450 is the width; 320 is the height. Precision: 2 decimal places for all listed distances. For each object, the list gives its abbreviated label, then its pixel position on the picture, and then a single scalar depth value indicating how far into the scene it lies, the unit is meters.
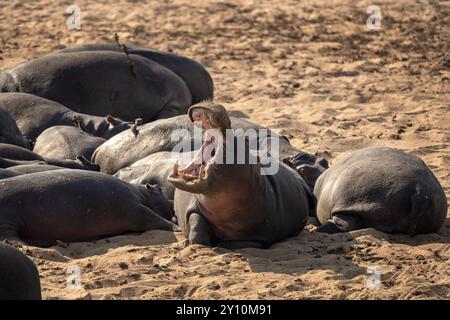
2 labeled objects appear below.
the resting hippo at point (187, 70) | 25.69
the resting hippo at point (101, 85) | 23.69
